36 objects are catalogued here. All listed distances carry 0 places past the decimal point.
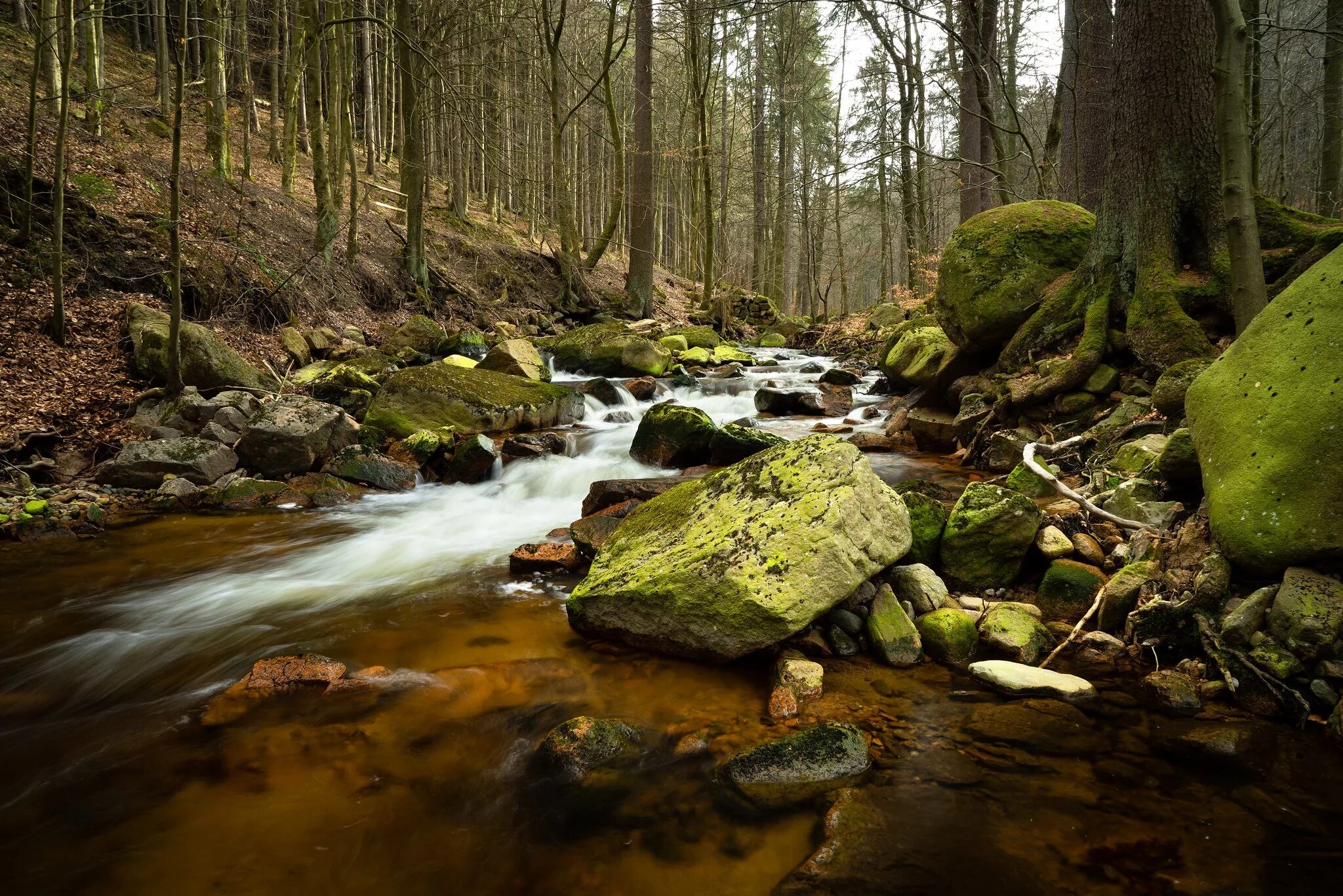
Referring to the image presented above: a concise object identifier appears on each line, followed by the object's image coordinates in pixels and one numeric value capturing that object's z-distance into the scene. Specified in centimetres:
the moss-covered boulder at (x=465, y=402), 856
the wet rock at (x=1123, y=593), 345
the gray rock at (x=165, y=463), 664
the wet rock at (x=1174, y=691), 295
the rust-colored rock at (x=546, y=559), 524
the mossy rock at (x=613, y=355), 1309
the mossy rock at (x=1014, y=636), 345
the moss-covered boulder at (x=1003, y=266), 743
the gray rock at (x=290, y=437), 718
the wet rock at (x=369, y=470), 756
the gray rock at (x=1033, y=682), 312
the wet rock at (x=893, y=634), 354
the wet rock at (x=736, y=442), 683
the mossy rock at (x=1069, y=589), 371
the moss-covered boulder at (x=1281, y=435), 288
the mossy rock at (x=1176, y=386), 496
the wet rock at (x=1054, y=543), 402
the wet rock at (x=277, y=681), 343
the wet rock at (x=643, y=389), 1160
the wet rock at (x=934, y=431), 753
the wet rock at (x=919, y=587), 384
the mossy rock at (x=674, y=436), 747
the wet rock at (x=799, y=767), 260
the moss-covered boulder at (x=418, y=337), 1201
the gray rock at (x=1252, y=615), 291
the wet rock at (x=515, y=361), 1101
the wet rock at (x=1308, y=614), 270
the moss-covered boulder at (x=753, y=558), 336
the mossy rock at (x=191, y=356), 795
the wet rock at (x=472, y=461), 767
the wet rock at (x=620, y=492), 591
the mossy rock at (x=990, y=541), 402
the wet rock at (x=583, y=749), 286
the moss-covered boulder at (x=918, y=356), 867
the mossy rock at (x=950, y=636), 353
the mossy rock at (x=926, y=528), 425
